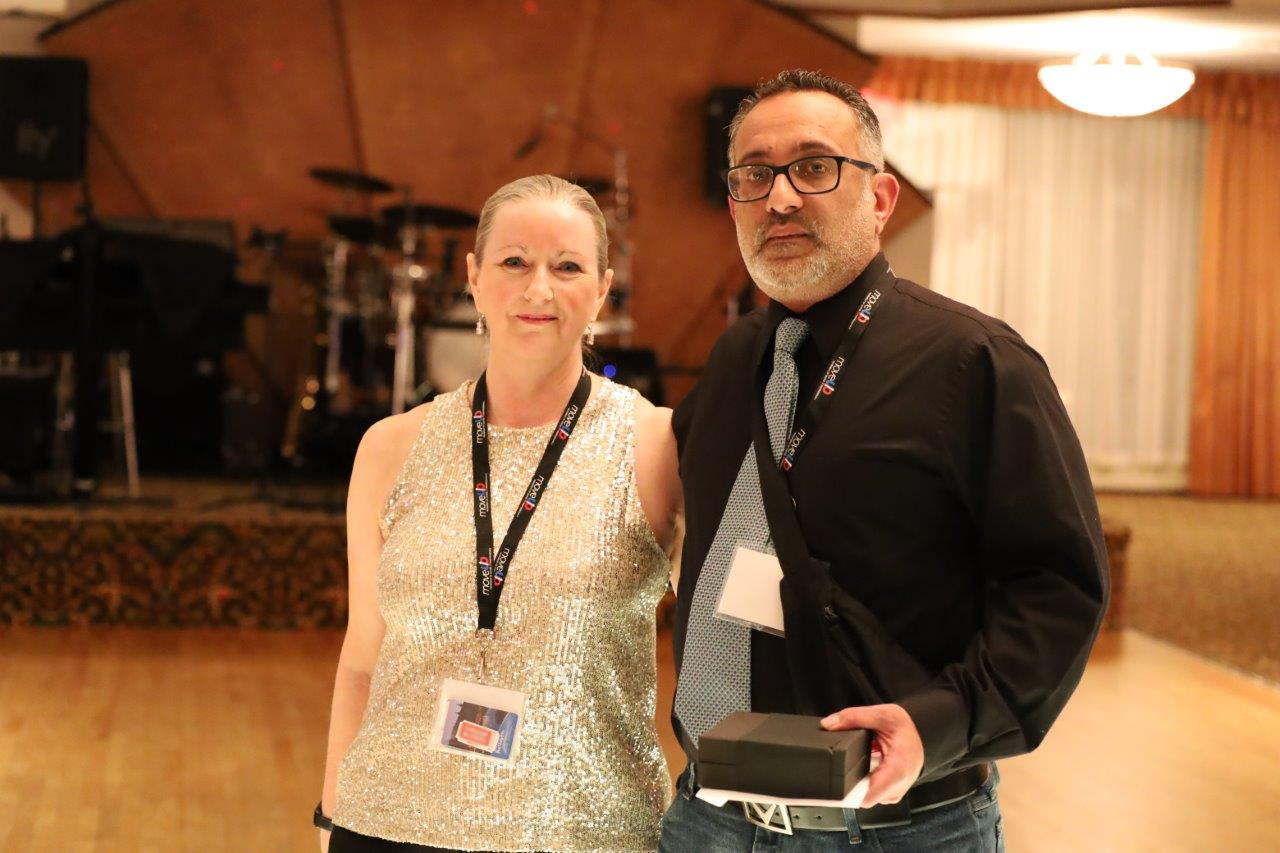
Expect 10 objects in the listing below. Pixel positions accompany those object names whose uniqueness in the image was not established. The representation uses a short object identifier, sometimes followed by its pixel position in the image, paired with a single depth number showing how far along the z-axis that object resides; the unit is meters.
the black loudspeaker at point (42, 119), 7.59
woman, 1.75
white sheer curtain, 11.12
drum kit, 7.15
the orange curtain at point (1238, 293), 11.00
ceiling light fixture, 6.92
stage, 5.49
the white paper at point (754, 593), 1.46
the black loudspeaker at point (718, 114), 8.45
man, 1.35
